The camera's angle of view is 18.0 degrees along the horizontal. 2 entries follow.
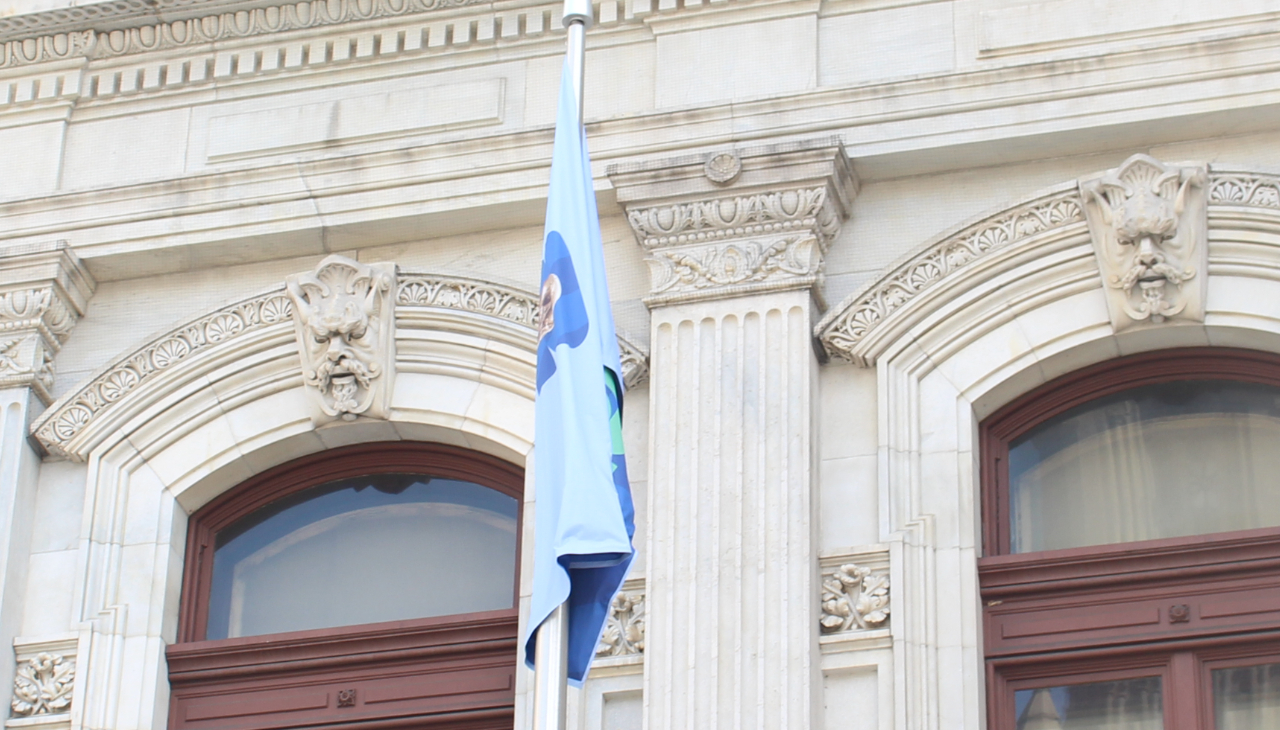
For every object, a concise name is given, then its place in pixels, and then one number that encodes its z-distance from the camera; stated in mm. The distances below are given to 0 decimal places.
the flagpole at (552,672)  15712
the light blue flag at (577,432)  16744
